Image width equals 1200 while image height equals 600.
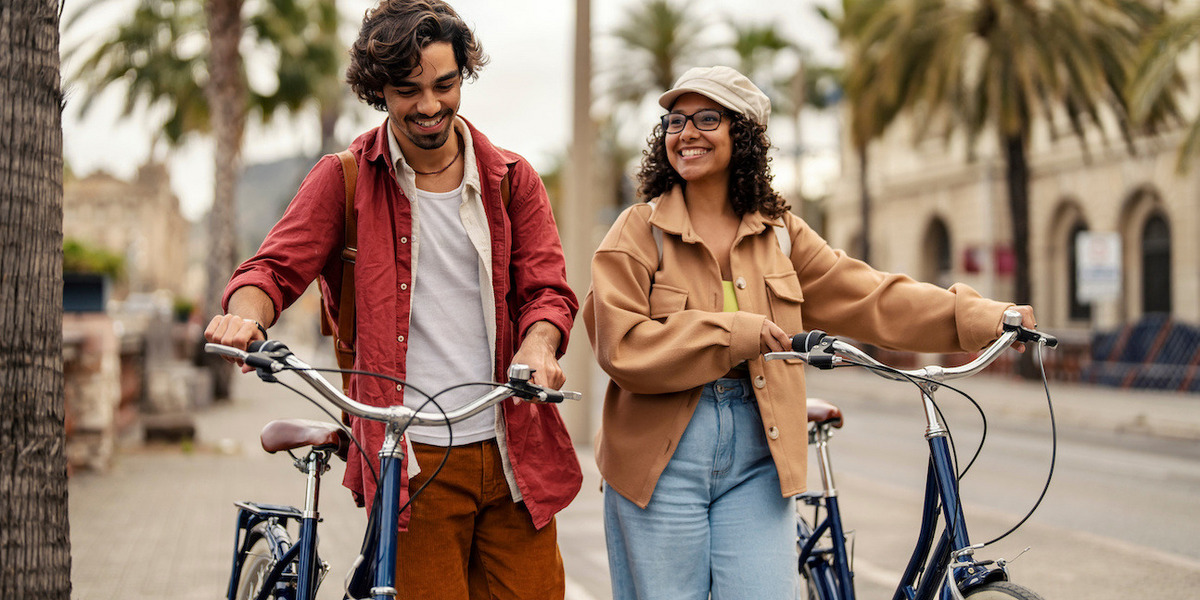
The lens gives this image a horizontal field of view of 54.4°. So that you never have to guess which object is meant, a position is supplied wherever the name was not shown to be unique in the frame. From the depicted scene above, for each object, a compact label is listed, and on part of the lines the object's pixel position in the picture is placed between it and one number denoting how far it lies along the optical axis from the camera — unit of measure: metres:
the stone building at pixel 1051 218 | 26.30
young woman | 2.92
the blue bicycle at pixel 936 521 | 2.65
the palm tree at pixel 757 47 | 38.69
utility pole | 10.54
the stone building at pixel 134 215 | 108.00
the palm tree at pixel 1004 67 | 19.80
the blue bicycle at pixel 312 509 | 2.36
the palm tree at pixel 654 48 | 32.56
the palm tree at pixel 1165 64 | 15.20
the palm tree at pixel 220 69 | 17.77
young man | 2.69
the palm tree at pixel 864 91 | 22.36
